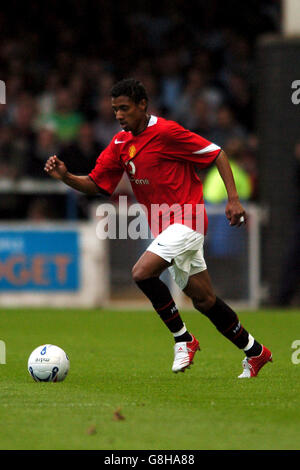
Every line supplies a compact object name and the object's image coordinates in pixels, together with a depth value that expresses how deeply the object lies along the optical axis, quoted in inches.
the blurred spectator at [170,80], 666.2
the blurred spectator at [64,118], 647.9
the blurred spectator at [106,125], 639.1
